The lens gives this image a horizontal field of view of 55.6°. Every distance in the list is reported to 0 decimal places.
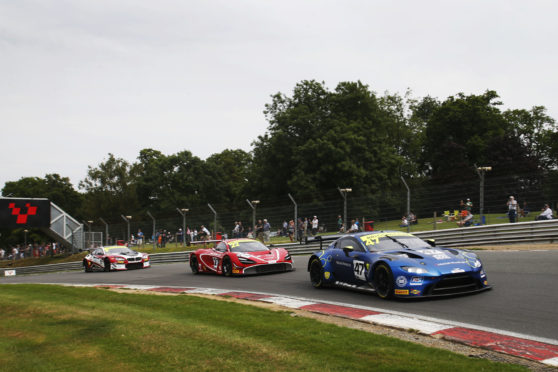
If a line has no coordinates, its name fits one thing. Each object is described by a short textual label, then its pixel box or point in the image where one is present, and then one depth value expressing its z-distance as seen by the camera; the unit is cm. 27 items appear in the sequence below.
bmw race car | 2188
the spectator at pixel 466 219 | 2033
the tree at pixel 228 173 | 7675
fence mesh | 1902
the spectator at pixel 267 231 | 2627
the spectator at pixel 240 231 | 2718
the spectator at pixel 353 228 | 2232
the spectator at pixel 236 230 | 2723
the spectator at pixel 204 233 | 2936
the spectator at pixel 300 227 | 2502
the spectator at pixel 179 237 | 3068
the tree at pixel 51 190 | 9181
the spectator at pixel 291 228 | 2512
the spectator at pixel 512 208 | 1902
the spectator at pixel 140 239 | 3347
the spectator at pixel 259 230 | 2675
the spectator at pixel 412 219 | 2131
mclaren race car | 1430
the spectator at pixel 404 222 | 2116
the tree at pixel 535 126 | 6372
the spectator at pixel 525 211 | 1908
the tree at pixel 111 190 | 7925
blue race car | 847
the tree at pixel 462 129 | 5816
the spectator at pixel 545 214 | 1819
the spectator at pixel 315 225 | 2452
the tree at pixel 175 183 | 7312
